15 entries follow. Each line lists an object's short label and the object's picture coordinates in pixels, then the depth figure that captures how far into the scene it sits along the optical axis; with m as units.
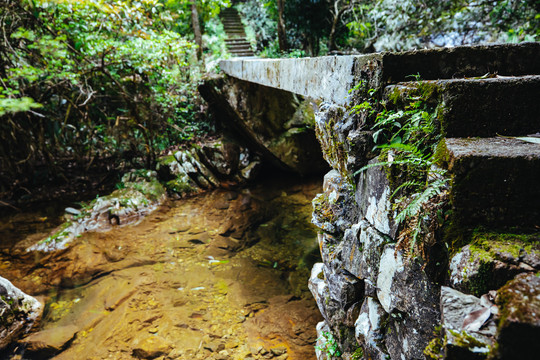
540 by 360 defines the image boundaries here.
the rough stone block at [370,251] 1.71
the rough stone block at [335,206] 2.28
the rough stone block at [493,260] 0.92
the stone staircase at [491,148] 1.00
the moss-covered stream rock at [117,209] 5.54
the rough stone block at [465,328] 0.83
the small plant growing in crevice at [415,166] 1.21
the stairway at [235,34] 12.53
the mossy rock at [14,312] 3.49
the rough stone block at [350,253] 1.98
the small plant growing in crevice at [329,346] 2.47
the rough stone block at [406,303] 1.29
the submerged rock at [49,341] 3.29
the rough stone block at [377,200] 1.59
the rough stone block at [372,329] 1.73
